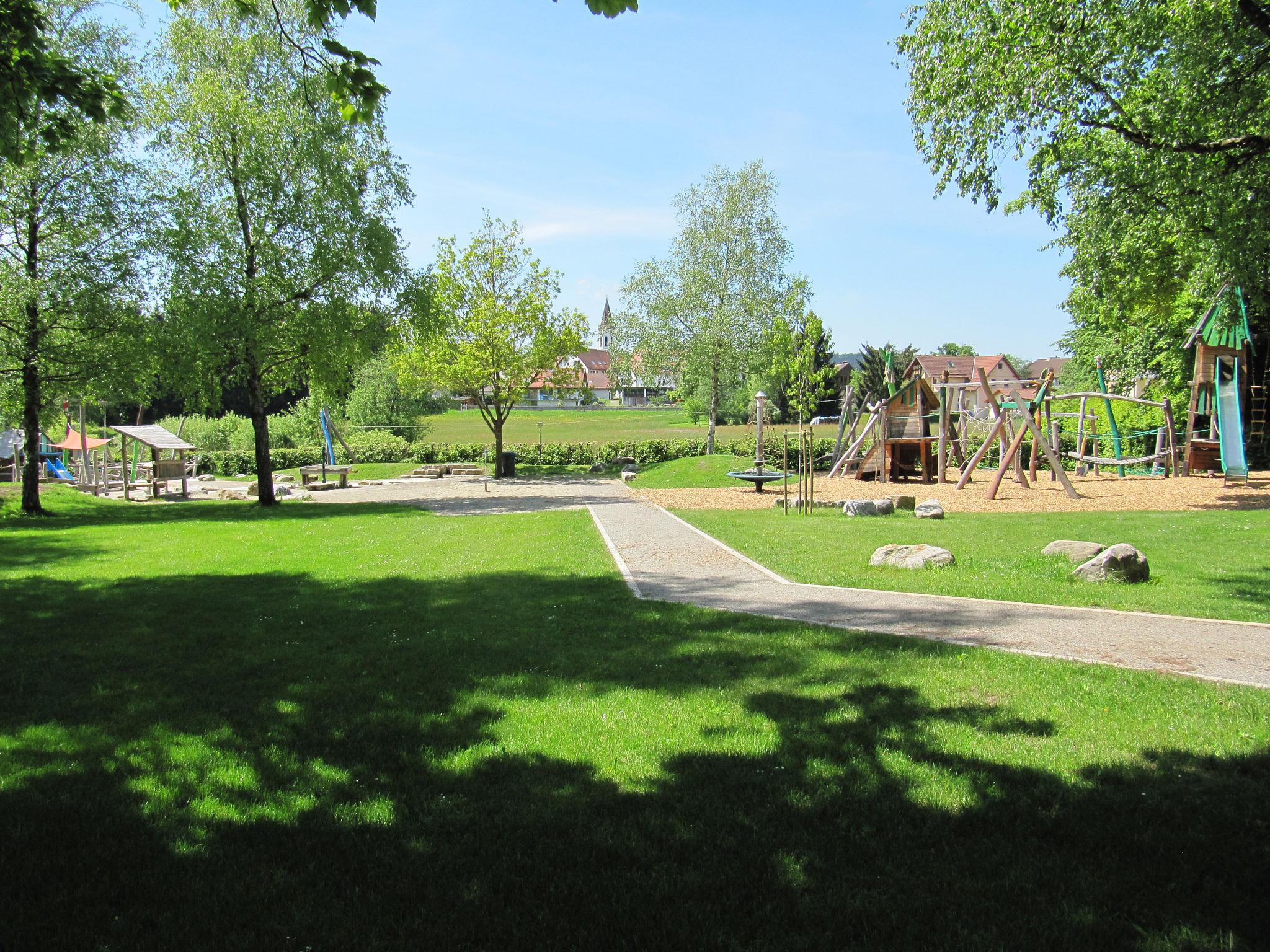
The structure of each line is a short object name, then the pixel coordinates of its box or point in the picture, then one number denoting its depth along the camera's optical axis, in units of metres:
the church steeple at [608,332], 38.78
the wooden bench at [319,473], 27.98
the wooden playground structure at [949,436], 20.20
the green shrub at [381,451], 39.62
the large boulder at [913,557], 9.94
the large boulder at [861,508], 16.89
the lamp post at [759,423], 25.86
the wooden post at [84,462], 26.89
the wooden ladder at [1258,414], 24.97
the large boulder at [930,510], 15.95
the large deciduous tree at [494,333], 31.34
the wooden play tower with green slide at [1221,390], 20.62
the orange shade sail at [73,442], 32.47
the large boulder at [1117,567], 8.88
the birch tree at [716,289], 37.12
